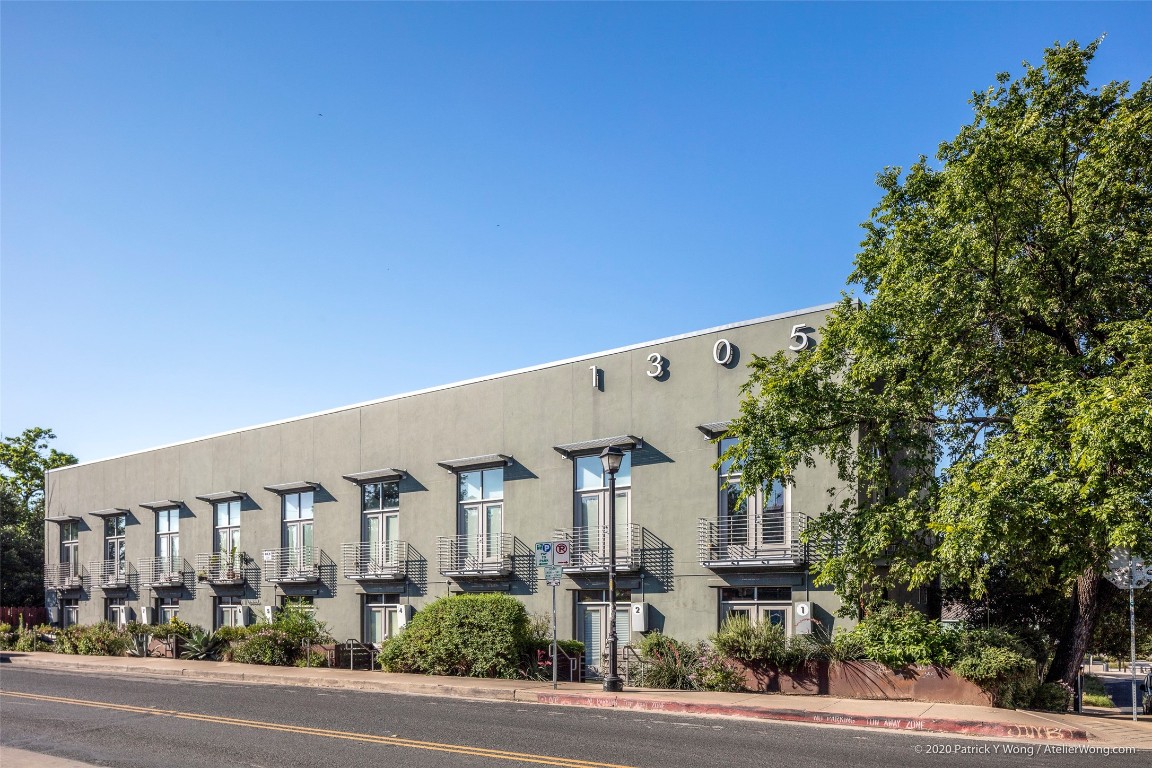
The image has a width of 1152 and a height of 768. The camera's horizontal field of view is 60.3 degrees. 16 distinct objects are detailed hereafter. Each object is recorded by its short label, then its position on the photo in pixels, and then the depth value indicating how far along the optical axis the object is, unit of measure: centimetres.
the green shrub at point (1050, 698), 1736
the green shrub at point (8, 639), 4075
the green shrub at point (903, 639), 1784
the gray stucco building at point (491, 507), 2277
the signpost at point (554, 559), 2036
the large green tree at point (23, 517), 5359
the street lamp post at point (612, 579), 1967
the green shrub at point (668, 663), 2048
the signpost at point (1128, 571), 1697
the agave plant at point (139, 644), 3422
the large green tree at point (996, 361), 1580
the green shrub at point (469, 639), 2292
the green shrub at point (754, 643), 1955
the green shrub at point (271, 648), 2858
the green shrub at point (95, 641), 3462
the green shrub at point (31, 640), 3872
